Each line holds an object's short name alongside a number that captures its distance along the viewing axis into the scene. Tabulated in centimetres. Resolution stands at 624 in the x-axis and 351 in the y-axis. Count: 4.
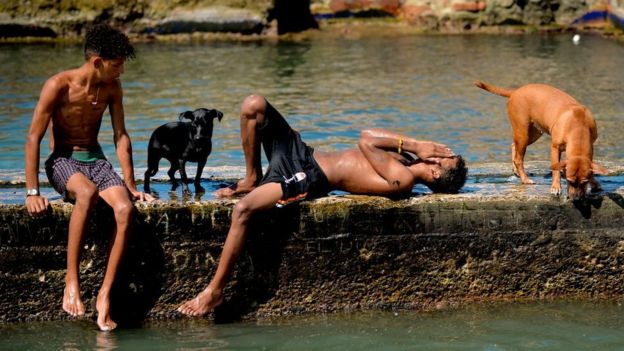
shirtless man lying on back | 1373
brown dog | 1415
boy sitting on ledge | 1281
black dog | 1441
